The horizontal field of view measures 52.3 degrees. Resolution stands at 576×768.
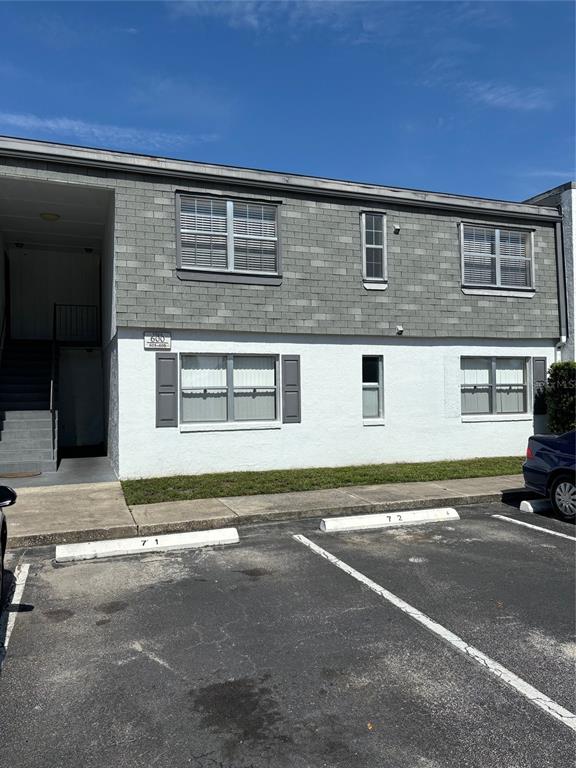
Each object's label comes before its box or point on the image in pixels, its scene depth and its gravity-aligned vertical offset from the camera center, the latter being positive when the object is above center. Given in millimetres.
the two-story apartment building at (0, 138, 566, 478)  11508 +1678
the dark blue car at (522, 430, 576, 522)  8375 -1133
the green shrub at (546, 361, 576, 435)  13938 -74
